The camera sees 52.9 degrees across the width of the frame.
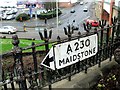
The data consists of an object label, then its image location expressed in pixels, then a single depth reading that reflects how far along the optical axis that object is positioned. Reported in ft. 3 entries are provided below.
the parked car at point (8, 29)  46.39
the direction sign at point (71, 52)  4.73
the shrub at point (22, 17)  63.53
